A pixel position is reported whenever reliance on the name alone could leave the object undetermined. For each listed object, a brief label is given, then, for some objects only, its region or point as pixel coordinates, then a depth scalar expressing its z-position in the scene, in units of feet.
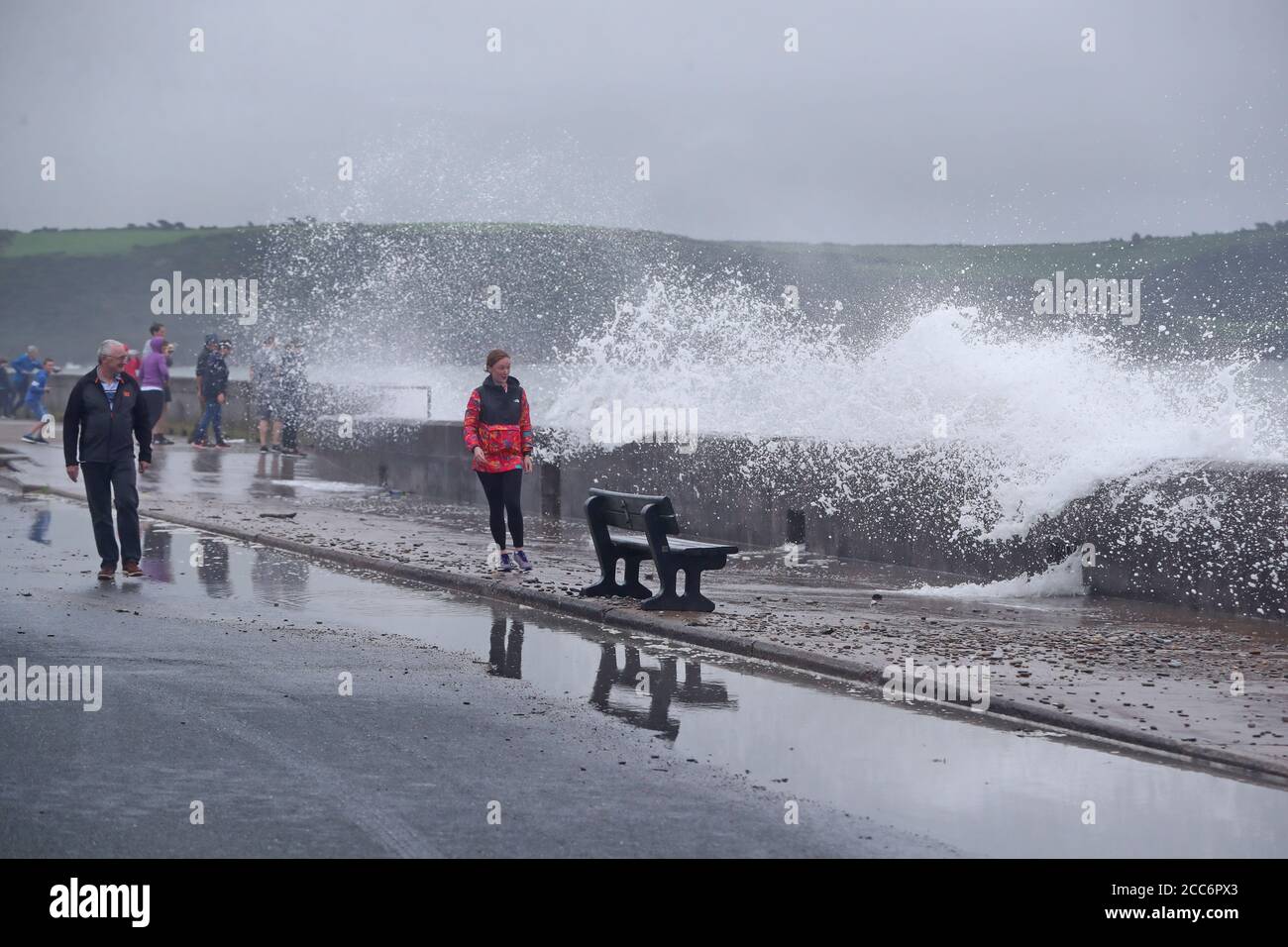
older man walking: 45.01
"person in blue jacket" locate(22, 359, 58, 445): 132.05
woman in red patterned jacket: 46.42
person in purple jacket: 90.85
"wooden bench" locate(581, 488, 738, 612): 39.11
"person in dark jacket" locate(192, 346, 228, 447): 94.53
